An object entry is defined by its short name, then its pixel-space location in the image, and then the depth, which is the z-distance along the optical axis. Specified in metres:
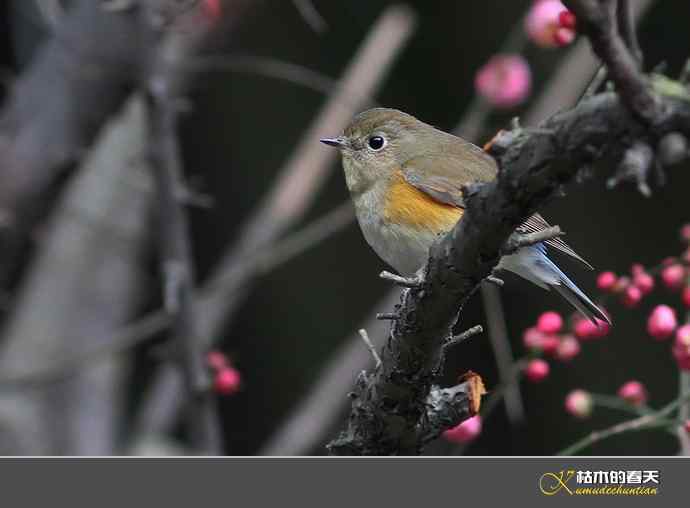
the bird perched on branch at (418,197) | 5.10
